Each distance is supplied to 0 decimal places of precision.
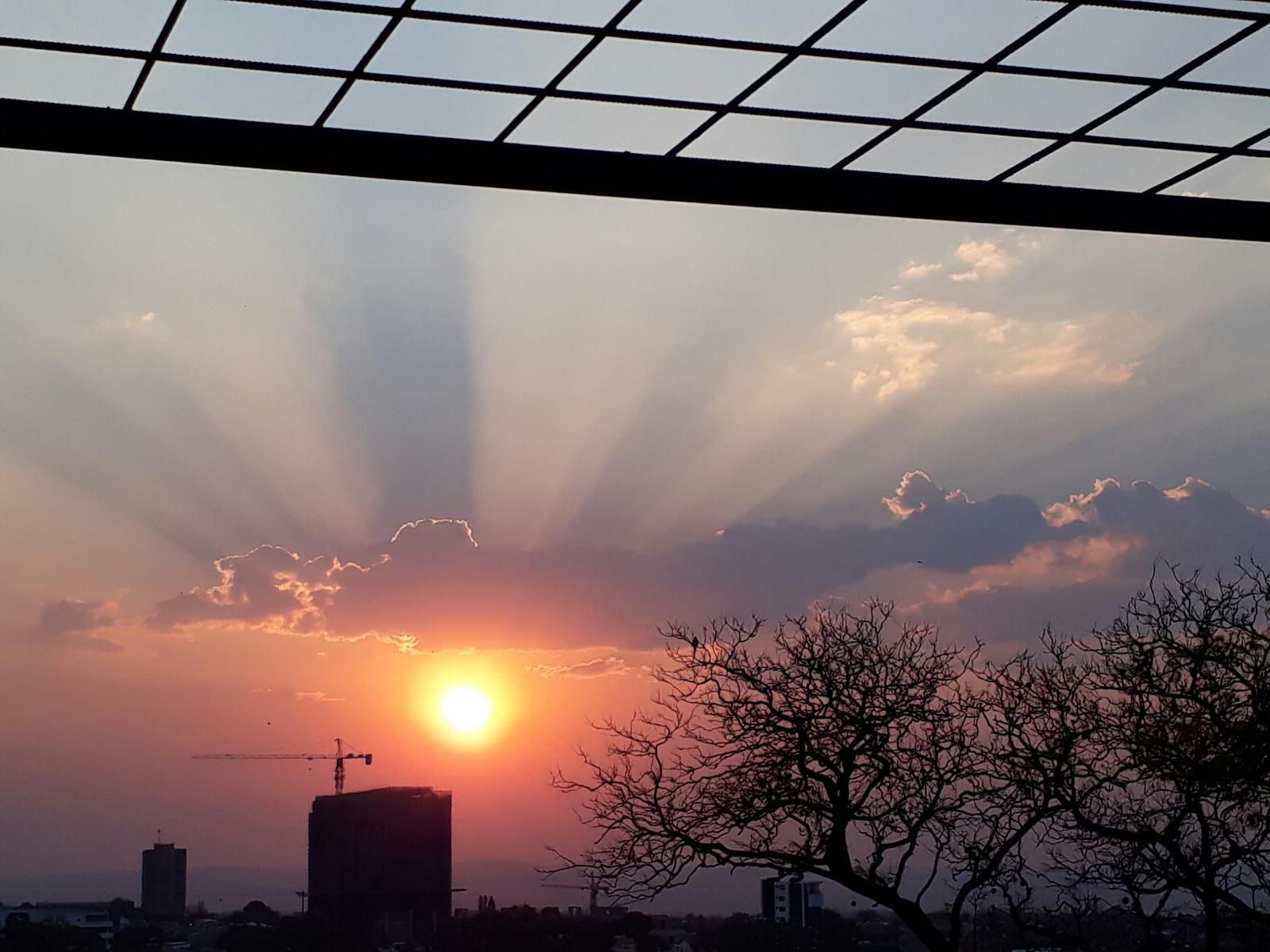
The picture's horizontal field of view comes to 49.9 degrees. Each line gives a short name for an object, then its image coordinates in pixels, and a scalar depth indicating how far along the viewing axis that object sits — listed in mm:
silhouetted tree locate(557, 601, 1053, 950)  17594
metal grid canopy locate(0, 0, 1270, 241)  12164
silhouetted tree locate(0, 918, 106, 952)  106312
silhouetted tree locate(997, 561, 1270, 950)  16094
